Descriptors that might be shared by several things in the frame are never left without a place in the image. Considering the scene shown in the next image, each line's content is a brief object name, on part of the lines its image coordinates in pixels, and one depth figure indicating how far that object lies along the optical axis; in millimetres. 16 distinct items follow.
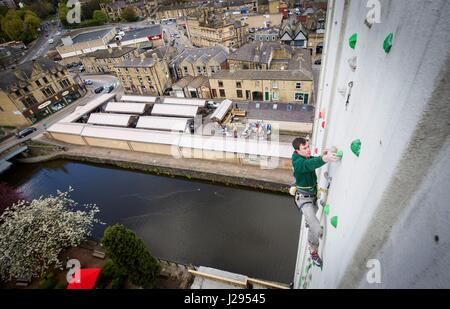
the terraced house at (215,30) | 42344
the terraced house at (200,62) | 31656
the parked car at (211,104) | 28581
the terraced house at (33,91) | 30812
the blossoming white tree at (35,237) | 12758
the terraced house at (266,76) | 25641
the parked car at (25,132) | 29641
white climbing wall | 1194
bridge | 26406
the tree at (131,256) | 10297
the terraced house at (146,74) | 32406
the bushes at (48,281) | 13124
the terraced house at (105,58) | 39750
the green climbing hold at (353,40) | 2268
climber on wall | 3717
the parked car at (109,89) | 38409
